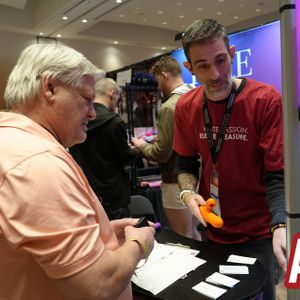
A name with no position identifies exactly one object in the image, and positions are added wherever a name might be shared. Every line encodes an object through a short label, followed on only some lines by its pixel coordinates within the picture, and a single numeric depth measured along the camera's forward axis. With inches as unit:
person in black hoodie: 111.0
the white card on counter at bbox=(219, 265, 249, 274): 49.3
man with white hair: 27.5
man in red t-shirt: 54.2
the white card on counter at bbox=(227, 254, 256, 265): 52.1
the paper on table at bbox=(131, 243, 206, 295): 47.0
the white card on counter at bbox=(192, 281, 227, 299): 44.1
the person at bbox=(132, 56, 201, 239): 117.2
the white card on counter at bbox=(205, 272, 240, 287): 46.4
